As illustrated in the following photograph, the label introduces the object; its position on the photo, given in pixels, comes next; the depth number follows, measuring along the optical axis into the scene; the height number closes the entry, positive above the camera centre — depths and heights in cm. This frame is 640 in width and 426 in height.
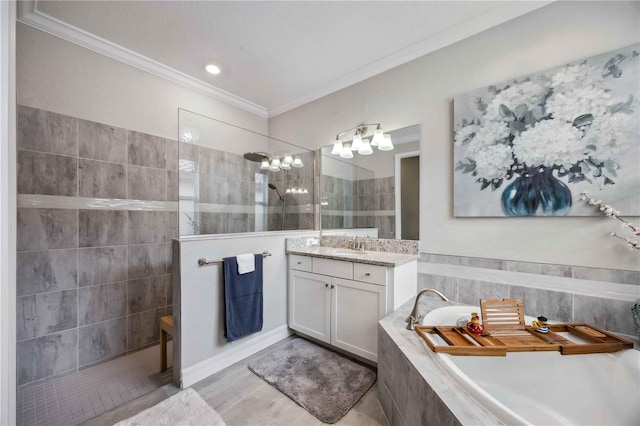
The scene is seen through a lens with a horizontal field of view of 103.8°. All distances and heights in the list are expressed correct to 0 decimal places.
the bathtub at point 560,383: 112 -85
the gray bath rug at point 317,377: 159 -123
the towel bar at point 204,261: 186 -38
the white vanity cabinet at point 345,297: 187 -71
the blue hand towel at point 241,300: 197 -74
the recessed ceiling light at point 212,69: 242 +140
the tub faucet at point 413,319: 152 -66
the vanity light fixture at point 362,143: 234 +68
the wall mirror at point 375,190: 221 +21
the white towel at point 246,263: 204 -43
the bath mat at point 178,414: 133 -112
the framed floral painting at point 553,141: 141 +45
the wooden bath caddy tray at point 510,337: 122 -67
